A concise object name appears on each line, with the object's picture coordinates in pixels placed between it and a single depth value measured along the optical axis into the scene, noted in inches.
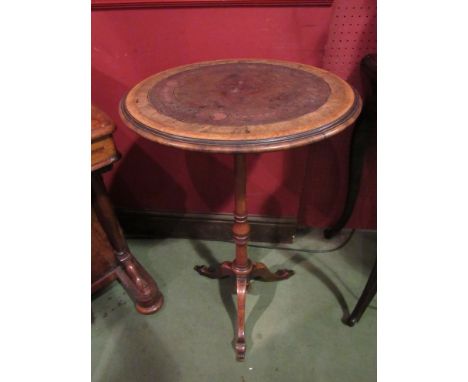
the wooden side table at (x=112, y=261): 57.9
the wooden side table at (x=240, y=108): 33.4
